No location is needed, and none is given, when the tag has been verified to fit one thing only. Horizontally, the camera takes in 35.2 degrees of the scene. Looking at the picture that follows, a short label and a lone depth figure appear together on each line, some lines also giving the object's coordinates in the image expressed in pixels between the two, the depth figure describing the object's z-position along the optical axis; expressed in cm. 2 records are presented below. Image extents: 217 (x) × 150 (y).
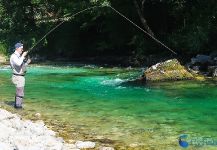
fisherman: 1032
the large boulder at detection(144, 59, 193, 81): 1640
